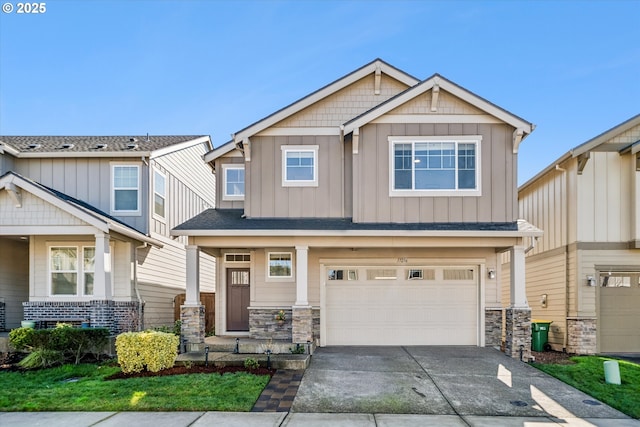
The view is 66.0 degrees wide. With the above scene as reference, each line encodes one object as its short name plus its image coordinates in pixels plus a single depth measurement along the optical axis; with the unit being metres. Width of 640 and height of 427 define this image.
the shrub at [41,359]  10.58
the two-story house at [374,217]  11.86
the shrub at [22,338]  10.76
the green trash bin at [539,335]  13.02
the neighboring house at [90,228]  11.91
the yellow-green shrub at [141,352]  9.68
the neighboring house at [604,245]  12.61
